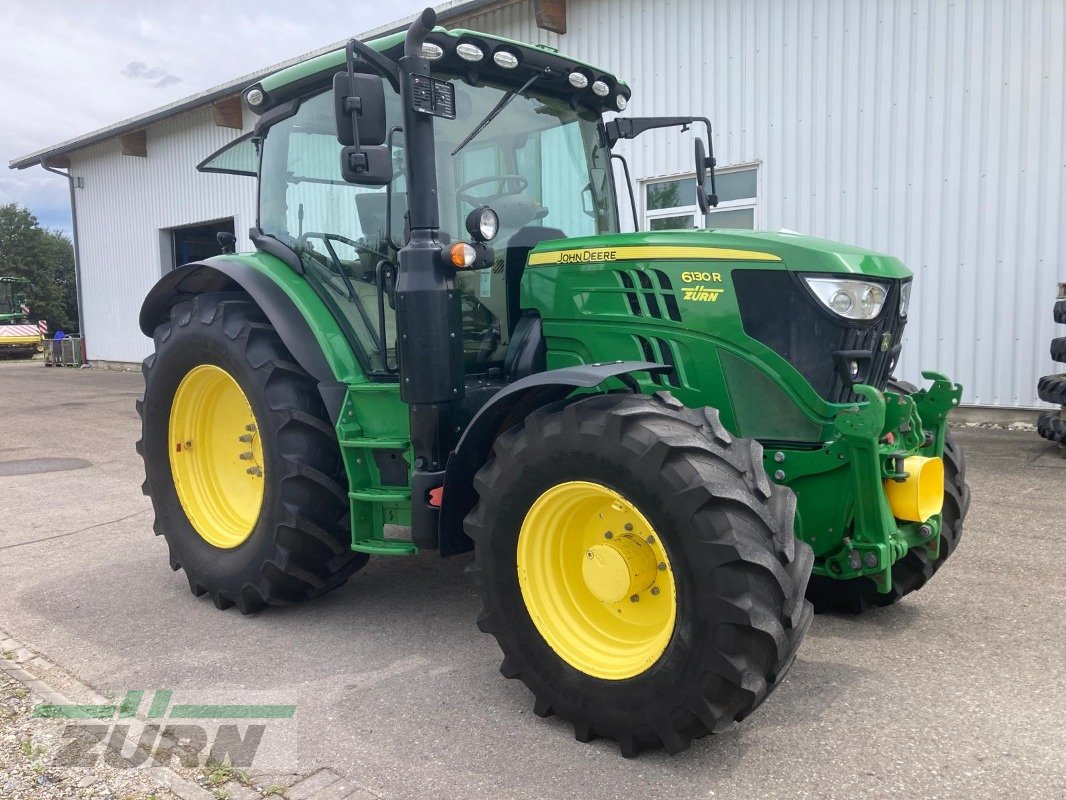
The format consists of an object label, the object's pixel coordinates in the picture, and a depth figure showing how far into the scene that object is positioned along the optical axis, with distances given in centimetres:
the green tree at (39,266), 4400
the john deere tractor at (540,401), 275
